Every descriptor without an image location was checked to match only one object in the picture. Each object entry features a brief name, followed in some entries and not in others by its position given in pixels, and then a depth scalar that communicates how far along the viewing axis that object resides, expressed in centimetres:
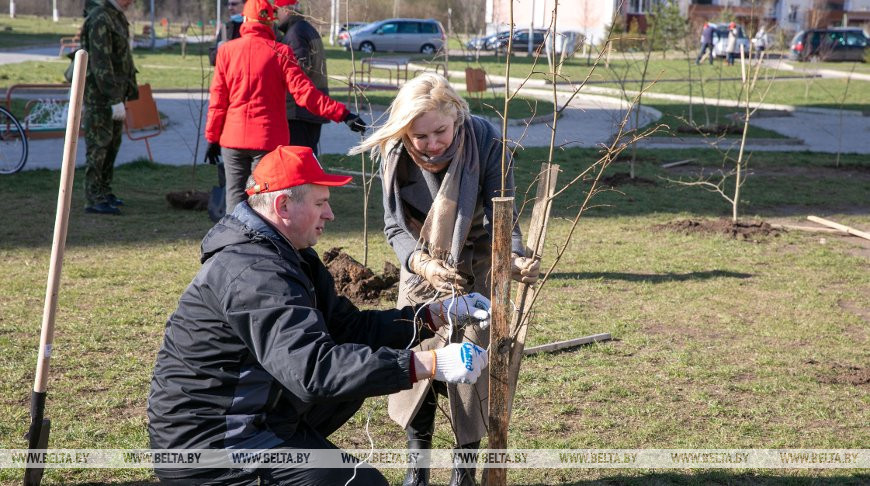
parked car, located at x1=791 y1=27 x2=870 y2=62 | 3756
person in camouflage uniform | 780
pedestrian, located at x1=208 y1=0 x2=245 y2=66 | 794
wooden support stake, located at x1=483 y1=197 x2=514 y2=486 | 257
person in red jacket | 623
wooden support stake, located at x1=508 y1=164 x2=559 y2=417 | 280
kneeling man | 235
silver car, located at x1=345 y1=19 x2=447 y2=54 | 3588
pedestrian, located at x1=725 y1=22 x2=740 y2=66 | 3155
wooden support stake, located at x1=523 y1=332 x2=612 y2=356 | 510
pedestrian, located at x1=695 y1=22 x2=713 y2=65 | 3434
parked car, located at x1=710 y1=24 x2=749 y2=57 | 3753
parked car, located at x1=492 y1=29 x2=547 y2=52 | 4033
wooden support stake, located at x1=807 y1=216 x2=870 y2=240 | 825
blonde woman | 319
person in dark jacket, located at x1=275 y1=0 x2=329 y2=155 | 683
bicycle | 998
